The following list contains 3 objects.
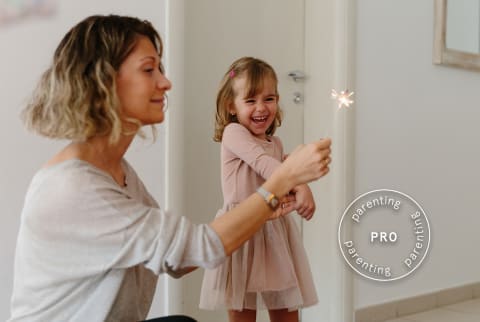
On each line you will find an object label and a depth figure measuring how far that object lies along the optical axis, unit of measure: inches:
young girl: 65.7
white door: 86.8
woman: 39.4
